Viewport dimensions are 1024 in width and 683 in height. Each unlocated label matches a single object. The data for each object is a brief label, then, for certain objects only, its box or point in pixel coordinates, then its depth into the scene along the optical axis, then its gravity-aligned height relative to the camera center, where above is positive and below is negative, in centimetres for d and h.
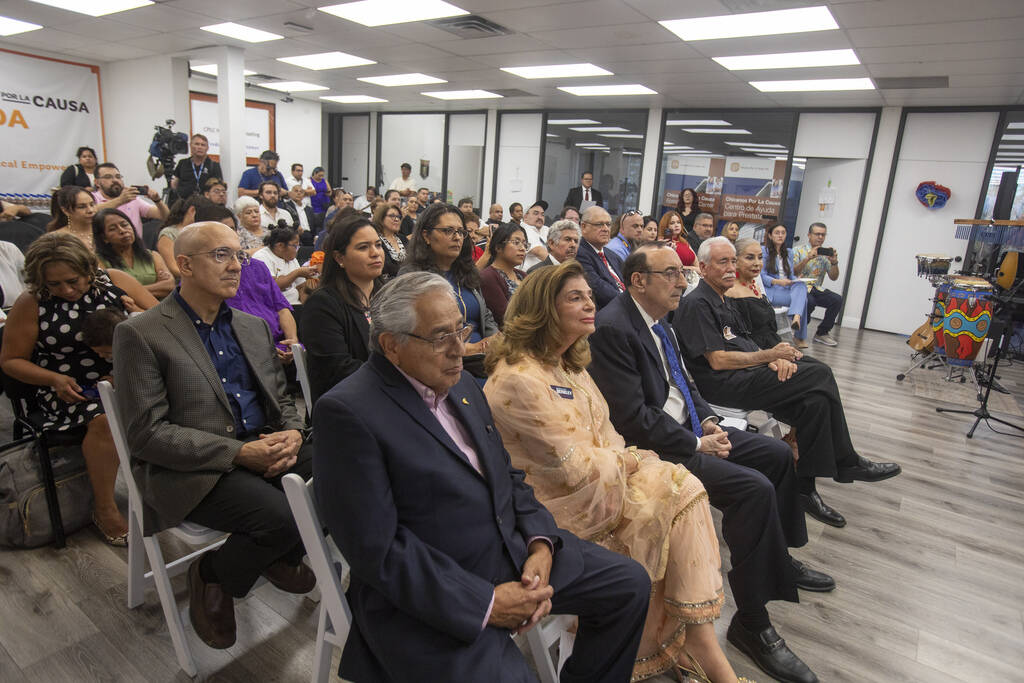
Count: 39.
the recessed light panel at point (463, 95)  982 +177
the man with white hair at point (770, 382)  292 -75
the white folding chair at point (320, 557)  130 -80
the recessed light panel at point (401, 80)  891 +177
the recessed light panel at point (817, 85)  673 +165
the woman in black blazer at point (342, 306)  232 -44
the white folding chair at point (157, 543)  178 -109
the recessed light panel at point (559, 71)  723 +170
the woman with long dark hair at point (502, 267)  354 -37
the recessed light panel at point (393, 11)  532 +168
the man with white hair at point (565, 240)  414 -19
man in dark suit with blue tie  204 -84
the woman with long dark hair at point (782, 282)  621 -56
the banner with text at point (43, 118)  869 +78
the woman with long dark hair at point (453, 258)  305 -29
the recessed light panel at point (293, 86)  1041 +181
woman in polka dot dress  231 -69
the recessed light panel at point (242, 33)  666 +172
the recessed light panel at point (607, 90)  820 +171
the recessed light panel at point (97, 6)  607 +171
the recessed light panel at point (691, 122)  949 +153
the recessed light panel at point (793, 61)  576 +165
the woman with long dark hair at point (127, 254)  327 -42
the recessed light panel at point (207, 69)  959 +184
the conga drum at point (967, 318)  511 -63
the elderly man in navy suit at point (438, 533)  124 -72
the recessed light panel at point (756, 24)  474 +164
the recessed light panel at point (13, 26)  720 +171
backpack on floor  231 -125
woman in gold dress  176 -79
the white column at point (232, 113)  775 +93
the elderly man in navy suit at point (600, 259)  396 -31
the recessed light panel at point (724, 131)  943 +143
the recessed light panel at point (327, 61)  791 +175
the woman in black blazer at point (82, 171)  666 +3
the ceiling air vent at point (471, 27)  556 +165
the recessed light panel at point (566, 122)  1084 +157
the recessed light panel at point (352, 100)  1152 +182
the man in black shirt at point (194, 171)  680 +12
